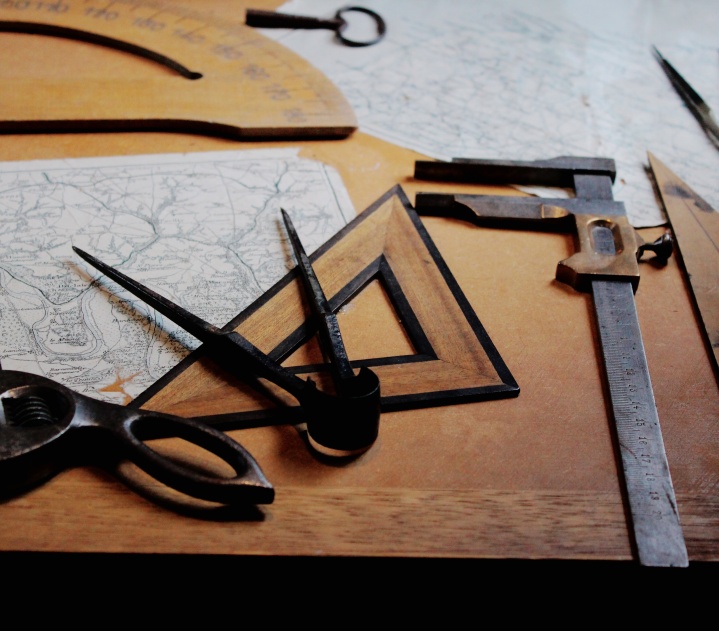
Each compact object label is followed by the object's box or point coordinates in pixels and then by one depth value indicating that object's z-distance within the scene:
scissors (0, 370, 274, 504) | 0.66
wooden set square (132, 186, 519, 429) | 0.70
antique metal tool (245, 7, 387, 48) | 0.94
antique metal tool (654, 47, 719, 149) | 0.89
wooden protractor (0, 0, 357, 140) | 0.84
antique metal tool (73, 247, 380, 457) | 0.68
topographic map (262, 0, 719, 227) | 0.86
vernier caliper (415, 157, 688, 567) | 0.68
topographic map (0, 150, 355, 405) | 0.72
